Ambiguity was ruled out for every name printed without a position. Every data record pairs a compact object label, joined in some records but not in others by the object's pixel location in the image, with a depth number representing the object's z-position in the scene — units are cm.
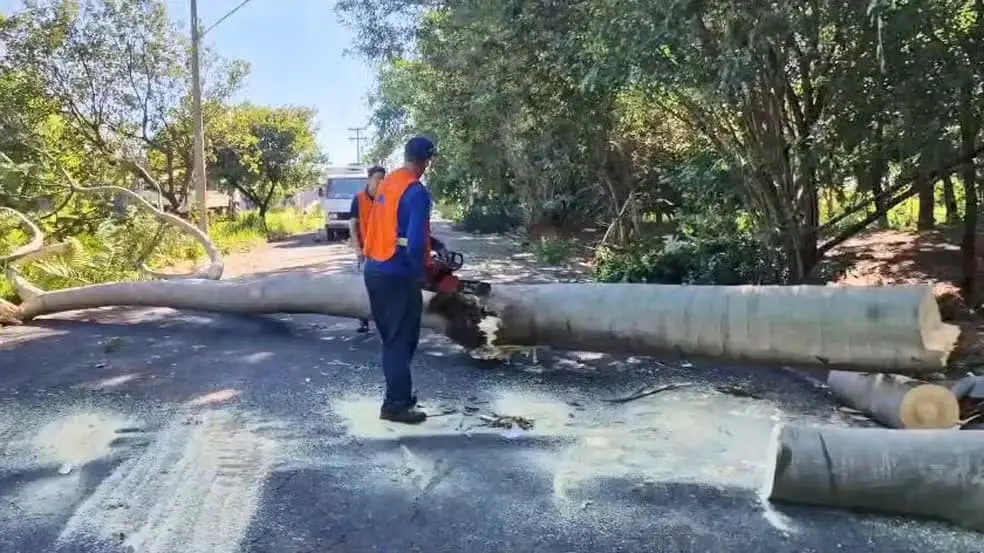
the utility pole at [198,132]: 1881
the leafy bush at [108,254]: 1129
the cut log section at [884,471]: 367
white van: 2725
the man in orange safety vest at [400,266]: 512
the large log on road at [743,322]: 507
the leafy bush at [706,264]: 1055
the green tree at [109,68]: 1867
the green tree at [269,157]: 3141
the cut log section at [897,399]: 463
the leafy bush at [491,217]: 3036
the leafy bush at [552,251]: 1756
